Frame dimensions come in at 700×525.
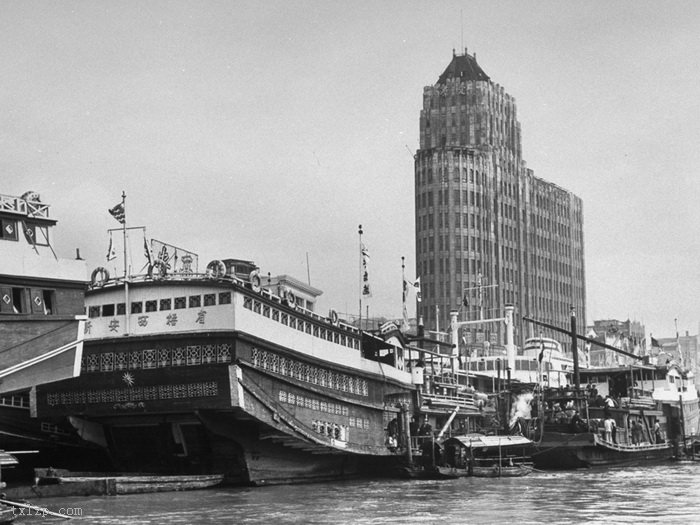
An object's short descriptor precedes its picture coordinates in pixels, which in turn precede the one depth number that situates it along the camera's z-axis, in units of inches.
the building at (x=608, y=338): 3380.9
